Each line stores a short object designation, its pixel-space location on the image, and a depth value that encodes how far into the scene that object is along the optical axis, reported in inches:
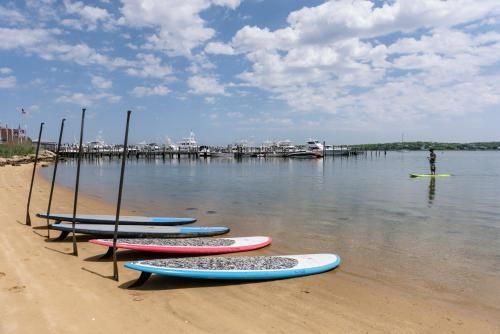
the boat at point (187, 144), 4650.6
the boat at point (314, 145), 3697.6
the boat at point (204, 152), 3811.5
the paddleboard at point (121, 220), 458.0
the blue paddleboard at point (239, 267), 263.0
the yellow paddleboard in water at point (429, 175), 1267.2
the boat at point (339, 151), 3956.7
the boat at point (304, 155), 3455.2
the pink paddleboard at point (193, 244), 331.9
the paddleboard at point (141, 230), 388.2
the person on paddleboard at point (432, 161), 1249.8
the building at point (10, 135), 3855.3
